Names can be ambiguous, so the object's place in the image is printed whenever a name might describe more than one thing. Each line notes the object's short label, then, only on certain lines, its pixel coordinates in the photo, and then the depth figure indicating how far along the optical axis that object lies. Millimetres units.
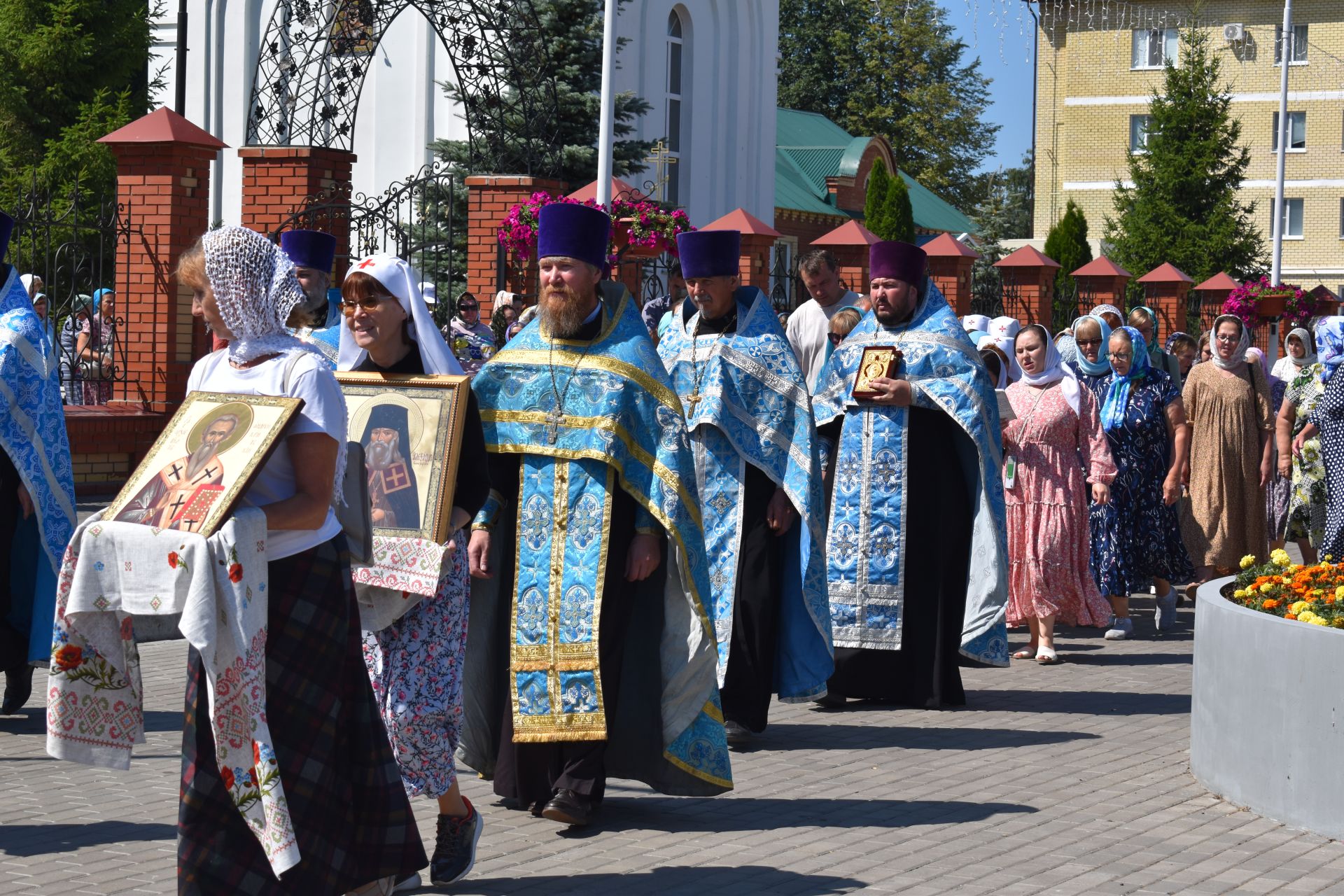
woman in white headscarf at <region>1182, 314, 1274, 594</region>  13070
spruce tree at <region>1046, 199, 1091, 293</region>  35969
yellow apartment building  57000
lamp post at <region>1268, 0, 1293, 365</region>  33156
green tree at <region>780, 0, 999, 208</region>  62781
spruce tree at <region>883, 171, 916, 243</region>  39625
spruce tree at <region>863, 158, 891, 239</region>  39844
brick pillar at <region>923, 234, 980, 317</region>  25766
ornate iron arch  20297
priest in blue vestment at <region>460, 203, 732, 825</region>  6438
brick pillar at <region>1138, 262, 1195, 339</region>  31422
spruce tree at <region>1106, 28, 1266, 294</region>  45281
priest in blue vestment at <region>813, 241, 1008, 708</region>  9141
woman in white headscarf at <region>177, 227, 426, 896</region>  4609
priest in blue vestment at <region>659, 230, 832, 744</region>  8242
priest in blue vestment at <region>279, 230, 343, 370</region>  8306
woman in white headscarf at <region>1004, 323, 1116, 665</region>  10758
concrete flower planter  6414
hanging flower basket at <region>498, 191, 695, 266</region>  15148
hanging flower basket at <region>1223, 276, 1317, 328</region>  27141
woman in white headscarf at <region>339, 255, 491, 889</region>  5613
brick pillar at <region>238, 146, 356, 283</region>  18625
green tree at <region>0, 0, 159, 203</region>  30656
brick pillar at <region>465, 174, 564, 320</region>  18266
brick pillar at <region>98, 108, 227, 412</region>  16312
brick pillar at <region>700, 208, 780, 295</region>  22422
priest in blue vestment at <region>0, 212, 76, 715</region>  8117
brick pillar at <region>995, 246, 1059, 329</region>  27703
